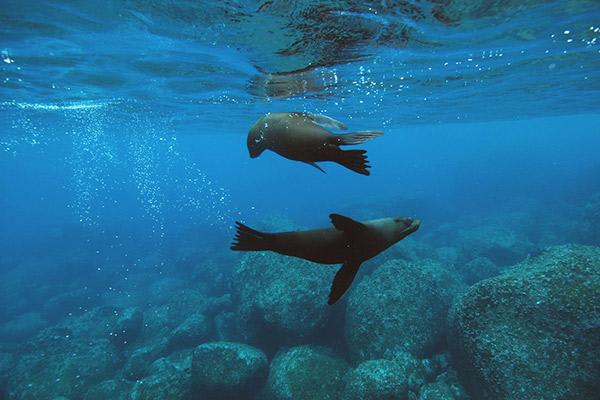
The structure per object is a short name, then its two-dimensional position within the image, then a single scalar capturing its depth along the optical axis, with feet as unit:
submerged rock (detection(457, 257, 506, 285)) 51.11
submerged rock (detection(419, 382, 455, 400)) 22.40
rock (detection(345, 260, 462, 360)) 27.61
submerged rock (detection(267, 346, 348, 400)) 25.16
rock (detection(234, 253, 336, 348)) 31.76
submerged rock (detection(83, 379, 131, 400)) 33.86
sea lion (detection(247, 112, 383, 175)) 5.58
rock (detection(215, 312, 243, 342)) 40.78
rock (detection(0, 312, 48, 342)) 60.02
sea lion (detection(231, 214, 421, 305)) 5.24
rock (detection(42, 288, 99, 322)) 67.62
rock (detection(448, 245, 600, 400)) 19.45
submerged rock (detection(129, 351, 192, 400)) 27.28
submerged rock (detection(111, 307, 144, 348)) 48.21
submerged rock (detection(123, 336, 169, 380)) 38.29
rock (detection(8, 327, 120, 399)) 36.35
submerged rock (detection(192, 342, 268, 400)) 27.63
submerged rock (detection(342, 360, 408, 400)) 21.94
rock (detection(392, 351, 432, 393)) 24.11
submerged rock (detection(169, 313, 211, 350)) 42.50
